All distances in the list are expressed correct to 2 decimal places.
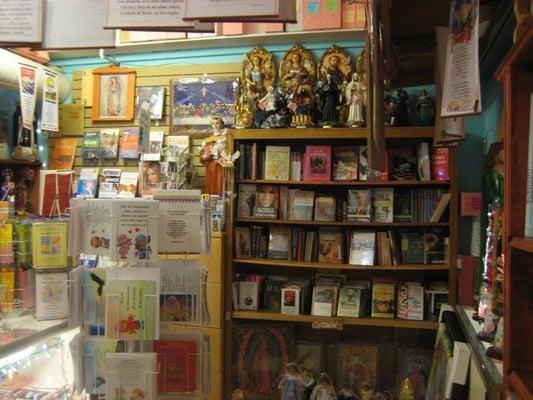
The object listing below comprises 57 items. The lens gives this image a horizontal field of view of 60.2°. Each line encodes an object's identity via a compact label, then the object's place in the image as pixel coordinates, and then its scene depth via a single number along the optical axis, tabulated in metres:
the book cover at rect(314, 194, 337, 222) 3.70
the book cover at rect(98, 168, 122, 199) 4.30
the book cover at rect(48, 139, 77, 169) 4.51
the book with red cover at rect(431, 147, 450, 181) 3.40
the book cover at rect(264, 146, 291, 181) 3.75
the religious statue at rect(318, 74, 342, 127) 3.60
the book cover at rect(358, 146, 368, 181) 3.62
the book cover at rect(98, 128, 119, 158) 4.38
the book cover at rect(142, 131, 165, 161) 4.18
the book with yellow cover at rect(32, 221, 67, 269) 2.11
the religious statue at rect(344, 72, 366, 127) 3.53
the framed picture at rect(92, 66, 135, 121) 4.36
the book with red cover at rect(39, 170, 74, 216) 3.71
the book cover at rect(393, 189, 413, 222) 3.59
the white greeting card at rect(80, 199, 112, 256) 1.94
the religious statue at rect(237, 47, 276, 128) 3.78
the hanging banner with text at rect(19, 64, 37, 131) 3.75
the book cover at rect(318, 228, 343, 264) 3.70
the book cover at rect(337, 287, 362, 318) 3.61
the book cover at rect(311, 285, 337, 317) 3.65
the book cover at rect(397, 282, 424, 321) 3.52
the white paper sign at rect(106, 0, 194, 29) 1.53
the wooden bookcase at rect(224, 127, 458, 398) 3.40
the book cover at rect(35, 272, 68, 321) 2.14
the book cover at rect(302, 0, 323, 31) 3.81
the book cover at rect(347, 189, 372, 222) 3.61
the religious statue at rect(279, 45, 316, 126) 3.63
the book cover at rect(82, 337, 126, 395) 1.94
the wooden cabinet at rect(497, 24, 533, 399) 1.20
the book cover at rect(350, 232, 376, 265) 3.59
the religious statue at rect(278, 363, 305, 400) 3.51
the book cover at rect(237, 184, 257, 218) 3.79
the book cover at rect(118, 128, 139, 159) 4.34
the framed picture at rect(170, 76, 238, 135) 4.11
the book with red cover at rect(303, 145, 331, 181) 3.69
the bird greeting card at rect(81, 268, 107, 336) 1.94
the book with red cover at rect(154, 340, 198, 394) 1.98
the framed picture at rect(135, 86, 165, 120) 4.26
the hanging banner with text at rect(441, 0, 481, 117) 1.39
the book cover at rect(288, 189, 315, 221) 3.72
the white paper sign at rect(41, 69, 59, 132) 4.10
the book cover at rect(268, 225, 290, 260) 3.77
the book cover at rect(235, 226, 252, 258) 3.76
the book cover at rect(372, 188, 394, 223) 3.59
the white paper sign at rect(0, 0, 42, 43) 1.70
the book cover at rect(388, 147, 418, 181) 3.58
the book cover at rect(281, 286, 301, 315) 3.68
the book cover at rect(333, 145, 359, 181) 3.68
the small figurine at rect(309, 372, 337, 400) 3.45
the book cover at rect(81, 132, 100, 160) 4.42
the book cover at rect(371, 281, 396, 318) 3.60
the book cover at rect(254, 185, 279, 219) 3.76
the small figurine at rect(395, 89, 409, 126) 3.55
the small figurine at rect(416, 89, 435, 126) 3.48
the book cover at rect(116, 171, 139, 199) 4.28
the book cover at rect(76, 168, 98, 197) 4.35
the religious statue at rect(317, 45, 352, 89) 3.85
